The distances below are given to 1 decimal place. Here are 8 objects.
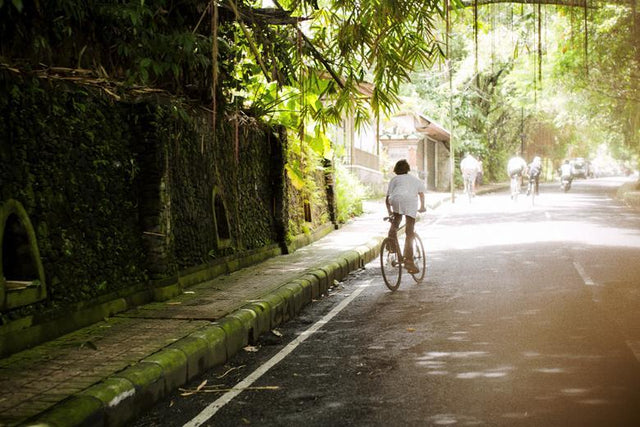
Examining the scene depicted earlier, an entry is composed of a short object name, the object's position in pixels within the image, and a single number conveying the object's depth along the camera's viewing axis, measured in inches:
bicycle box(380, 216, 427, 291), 401.1
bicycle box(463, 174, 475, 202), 1200.9
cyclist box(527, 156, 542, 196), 1087.6
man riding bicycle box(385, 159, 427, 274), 417.1
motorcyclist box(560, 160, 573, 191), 1541.6
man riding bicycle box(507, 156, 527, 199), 1120.2
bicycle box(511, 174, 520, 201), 1132.5
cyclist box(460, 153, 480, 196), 1189.1
